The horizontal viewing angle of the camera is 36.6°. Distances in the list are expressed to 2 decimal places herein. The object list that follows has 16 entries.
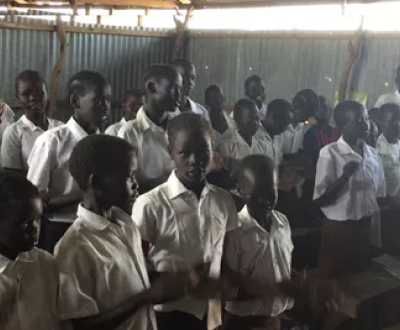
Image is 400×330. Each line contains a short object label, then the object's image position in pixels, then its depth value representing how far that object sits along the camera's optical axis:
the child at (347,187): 3.72
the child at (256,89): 5.50
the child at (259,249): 2.48
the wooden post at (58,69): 7.06
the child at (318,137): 4.85
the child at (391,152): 4.45
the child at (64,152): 2.78
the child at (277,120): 4.93
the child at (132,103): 5.53
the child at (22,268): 1.67
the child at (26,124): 3.45
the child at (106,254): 1.76
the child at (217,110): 4.61
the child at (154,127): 2.98
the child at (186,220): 2.32
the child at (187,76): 4.12
